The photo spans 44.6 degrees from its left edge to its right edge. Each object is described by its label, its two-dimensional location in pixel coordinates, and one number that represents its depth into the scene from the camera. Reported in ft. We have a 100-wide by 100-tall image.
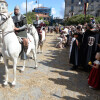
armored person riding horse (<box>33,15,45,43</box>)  27.14
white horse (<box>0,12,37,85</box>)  11.23
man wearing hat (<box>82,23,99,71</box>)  15.98
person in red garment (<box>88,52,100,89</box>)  13.00
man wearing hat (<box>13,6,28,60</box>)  14.28
